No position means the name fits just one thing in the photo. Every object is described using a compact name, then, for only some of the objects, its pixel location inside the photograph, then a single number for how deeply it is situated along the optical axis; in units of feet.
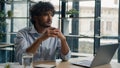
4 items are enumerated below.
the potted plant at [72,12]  13.83
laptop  5.77
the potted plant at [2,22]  15.53
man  6.68
